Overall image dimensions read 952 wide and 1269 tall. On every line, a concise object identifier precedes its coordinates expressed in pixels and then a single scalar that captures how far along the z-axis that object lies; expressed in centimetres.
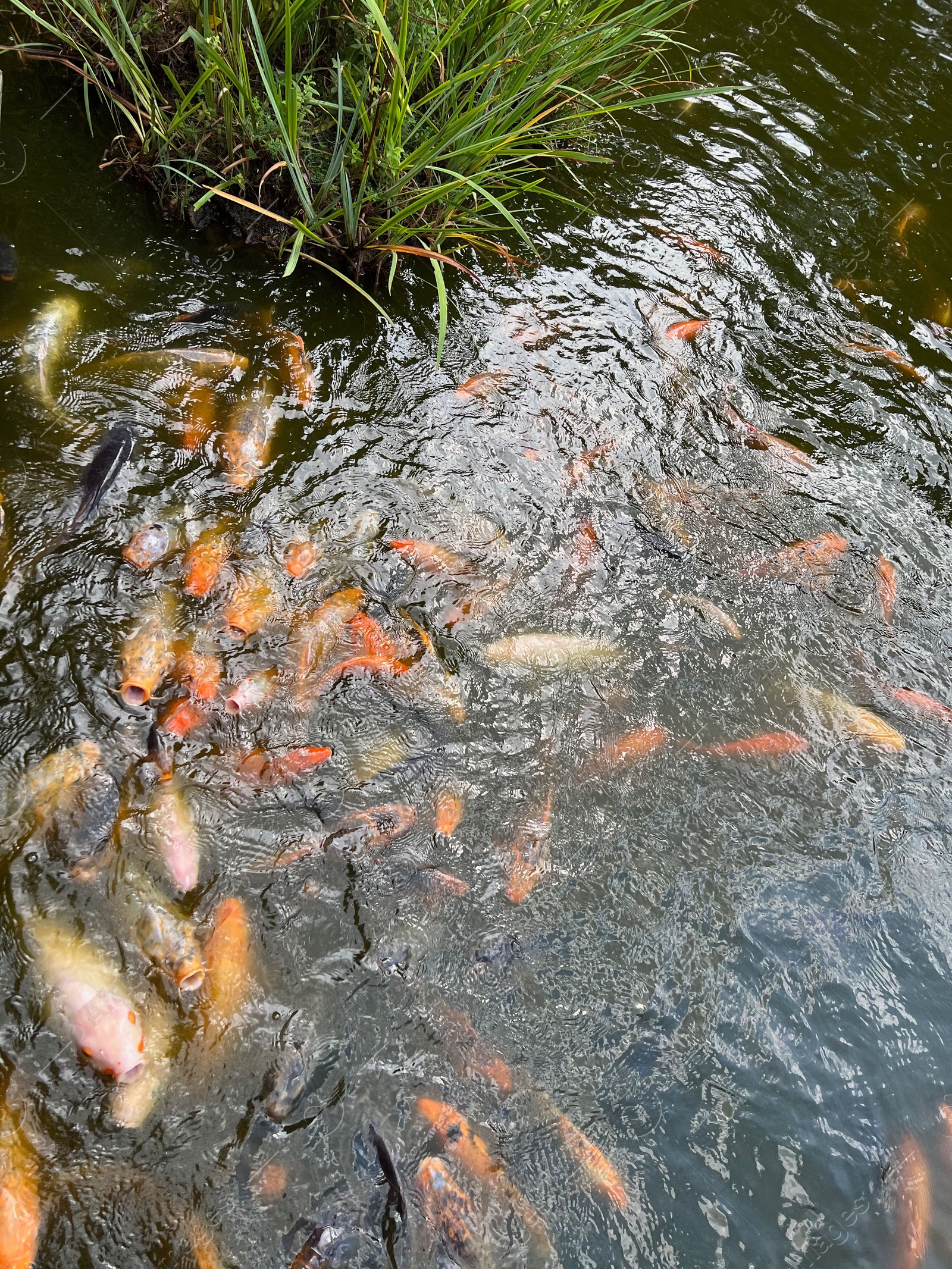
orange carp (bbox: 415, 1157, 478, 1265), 196
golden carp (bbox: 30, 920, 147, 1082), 200
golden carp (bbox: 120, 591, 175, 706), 258
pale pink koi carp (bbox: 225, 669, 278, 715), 264
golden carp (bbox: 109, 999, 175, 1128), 197
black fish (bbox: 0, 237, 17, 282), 349
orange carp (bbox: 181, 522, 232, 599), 286
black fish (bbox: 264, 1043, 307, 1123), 205
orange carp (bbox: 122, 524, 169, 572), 286
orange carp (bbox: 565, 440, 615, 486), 361
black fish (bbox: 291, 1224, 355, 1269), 187
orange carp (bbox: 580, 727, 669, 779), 282
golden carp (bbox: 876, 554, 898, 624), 353
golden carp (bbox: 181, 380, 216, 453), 326
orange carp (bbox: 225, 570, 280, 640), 281
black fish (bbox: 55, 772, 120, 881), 228
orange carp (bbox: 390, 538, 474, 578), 317
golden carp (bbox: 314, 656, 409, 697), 278
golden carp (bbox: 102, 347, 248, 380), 341
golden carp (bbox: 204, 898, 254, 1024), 216
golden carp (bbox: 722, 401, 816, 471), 398
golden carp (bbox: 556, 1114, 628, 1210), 210
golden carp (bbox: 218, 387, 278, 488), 321
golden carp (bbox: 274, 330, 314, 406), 354
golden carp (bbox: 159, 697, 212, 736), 256
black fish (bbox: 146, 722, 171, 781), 248
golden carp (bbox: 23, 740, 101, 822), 233
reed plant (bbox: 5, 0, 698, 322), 348
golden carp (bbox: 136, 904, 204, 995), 216
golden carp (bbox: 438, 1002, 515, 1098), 219
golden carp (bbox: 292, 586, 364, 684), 279
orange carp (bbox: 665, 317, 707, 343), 433
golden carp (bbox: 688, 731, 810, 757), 297
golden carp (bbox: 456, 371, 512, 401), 376
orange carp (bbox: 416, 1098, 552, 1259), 203
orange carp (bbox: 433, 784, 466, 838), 258
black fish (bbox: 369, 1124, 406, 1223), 199
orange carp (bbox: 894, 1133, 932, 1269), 217
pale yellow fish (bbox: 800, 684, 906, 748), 312
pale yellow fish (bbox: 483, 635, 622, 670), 301
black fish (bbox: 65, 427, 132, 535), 293
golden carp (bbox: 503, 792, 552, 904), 252
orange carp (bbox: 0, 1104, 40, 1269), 176
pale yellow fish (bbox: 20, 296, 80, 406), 322
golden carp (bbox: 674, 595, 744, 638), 330
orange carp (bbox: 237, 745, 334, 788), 254
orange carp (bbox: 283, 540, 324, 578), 301
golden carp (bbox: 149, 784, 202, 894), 232
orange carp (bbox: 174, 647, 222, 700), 265
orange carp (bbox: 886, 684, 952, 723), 324
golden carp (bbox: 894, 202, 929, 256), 539
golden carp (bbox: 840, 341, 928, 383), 459
